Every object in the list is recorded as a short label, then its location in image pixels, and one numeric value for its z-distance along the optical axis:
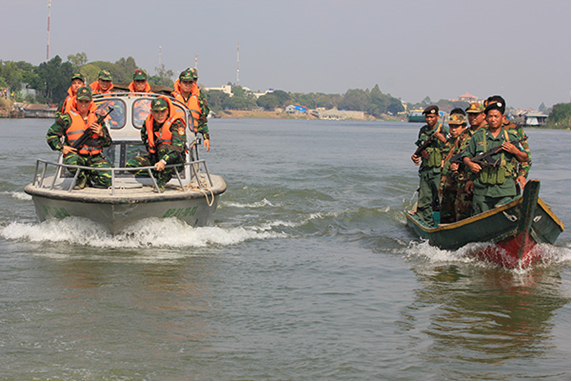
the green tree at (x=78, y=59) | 176.30
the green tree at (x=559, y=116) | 139.62
